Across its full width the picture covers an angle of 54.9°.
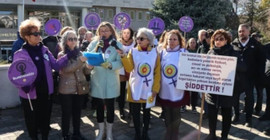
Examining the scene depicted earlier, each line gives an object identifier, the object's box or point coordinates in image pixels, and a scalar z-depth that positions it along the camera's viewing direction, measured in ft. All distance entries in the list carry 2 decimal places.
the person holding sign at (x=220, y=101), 13.65
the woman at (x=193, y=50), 20.45
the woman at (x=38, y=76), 12.03
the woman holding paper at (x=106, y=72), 13.78
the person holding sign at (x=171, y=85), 13.39
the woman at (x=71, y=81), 13.23
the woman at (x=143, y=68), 13.50
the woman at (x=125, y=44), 18.24
